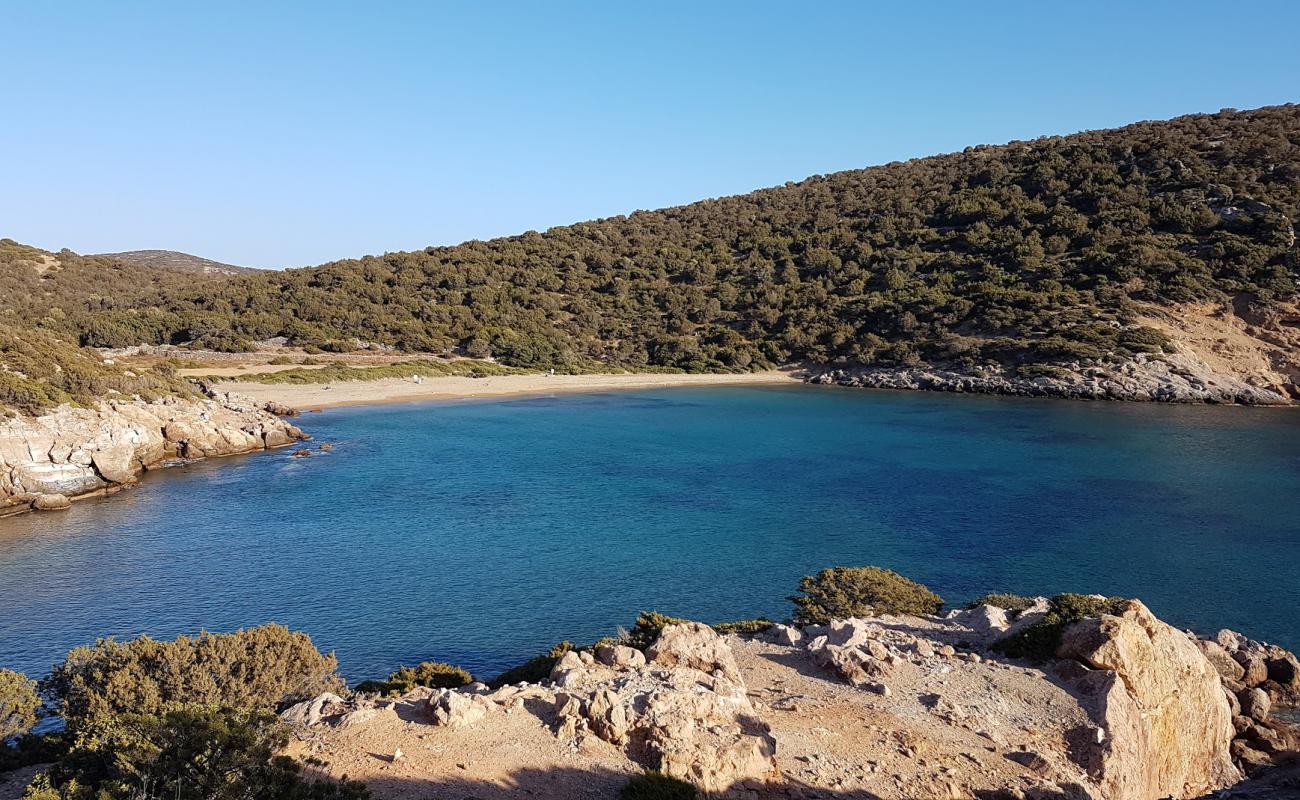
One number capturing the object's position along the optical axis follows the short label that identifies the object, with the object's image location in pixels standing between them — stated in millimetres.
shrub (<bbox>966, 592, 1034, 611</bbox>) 20609
